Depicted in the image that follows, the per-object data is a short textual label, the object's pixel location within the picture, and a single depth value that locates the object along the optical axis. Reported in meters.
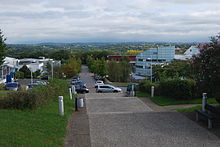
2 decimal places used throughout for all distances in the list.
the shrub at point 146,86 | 23.00
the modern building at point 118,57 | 122.24
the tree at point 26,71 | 77.19
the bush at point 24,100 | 11.43
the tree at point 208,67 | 10.09
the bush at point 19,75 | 69.01
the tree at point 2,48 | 24.26
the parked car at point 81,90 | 32.11
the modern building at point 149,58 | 82.24
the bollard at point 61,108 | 11.20
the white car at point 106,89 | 32.47
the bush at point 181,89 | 17.16
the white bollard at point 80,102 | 14.32
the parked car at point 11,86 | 32.66
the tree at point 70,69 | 75.59
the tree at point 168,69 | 48.23
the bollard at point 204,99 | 11.97
